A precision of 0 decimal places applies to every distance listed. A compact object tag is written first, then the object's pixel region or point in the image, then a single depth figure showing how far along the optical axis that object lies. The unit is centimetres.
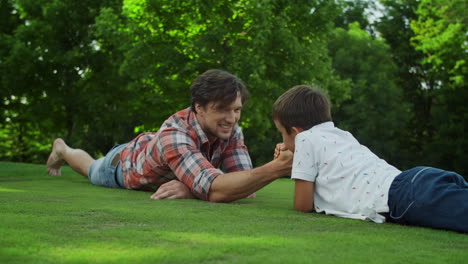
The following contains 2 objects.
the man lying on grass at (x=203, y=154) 466
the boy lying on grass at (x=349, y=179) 344
